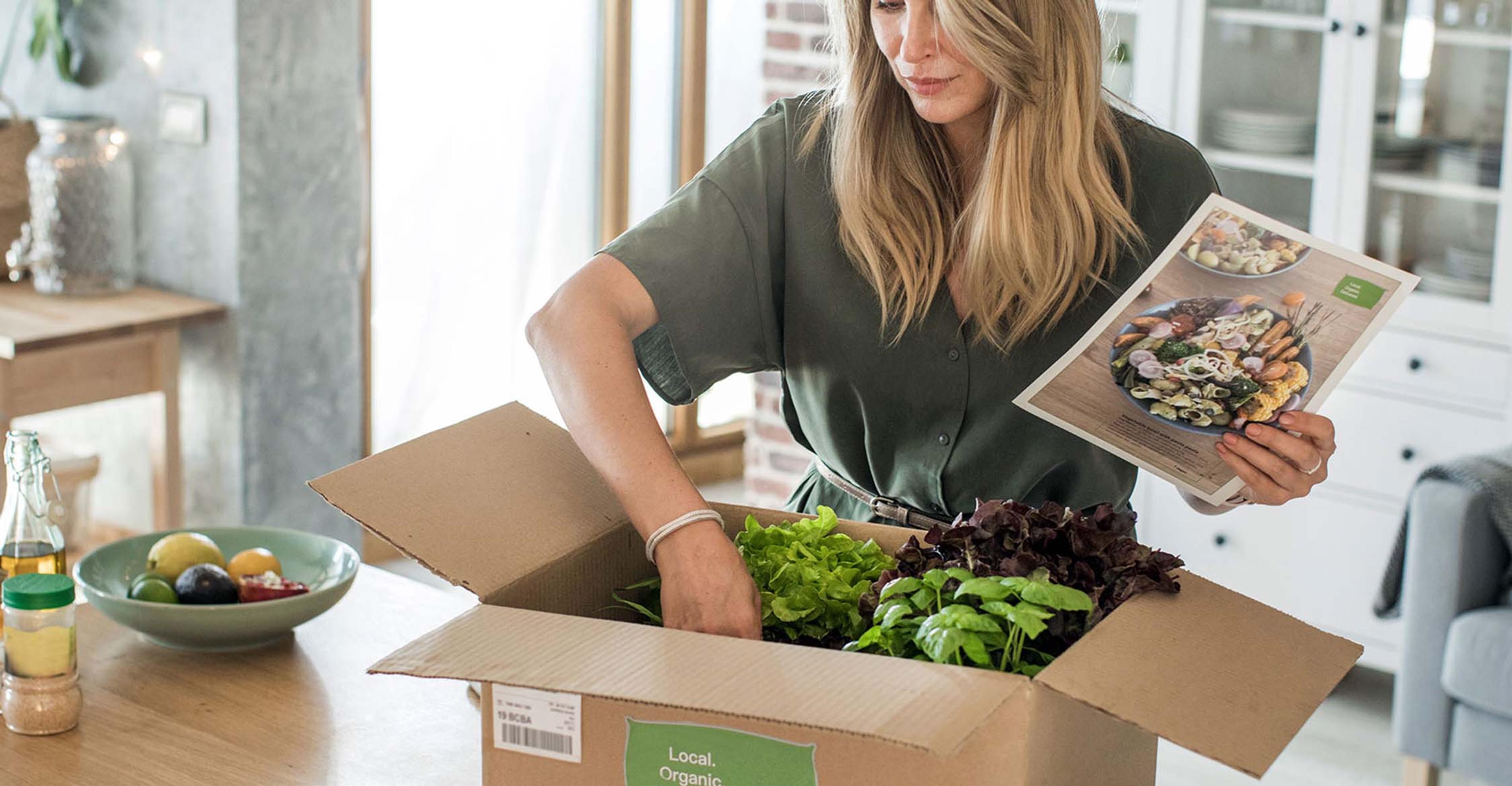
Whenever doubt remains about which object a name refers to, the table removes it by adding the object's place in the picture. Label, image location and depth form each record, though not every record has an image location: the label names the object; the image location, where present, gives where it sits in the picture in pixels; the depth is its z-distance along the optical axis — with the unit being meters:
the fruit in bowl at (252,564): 1.59
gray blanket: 2.84
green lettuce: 1.23
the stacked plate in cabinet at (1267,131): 3.56
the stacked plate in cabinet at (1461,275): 3.32
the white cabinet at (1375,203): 3.32
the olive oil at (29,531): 1.46
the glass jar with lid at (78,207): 3.43
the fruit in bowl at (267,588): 1.54
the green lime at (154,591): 1.50
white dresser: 3.32
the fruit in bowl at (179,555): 1.57
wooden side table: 3.17
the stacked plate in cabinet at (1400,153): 3.44
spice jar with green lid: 1.30
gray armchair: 2.81
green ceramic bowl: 1.48
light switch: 3.46
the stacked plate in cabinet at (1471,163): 3.33
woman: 1.46
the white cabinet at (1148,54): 3.66
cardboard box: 0.95
